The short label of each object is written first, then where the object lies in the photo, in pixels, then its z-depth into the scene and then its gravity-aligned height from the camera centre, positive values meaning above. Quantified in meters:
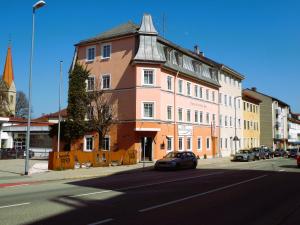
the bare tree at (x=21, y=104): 86.03 +9.37
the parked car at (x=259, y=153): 48.42 -1.15
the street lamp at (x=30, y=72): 21.64 +4.36
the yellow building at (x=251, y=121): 68.50 +4.43
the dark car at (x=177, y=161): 28.41 -1.30
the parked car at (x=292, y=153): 56.61 -1.31
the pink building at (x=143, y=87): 37.59 +6.09
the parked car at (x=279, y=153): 63.17 -1.46
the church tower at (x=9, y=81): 81.85 +15.21
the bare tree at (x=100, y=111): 35.22 +3.26
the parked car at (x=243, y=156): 44.31 -1.38
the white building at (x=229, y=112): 55.72 +5.11
